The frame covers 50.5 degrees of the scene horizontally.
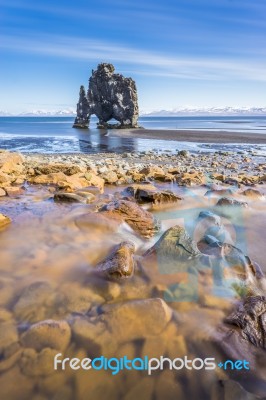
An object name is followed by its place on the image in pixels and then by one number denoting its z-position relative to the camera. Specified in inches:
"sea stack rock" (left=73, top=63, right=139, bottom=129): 3006.9
